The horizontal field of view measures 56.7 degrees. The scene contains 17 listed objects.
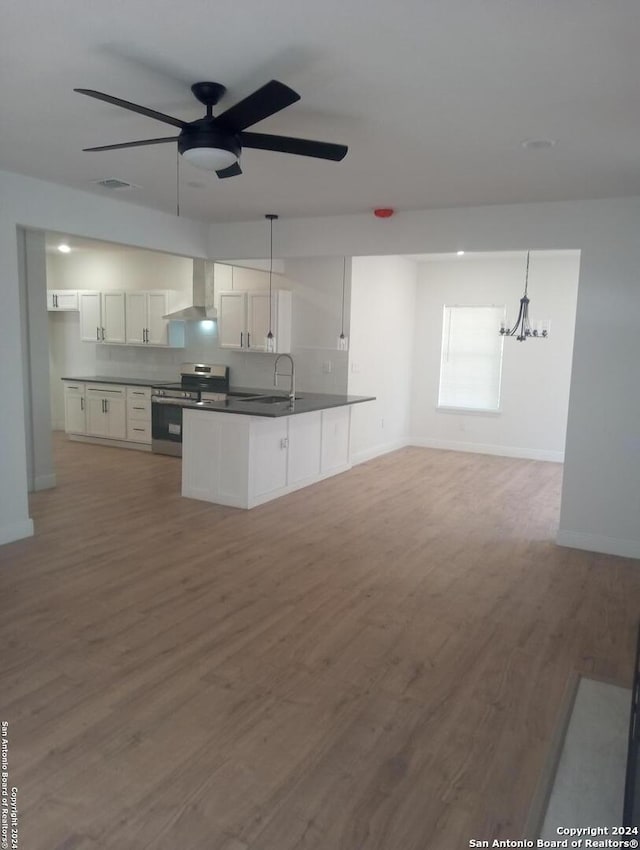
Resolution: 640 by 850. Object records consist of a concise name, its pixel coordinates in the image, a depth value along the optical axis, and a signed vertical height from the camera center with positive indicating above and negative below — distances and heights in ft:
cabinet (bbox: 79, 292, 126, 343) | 27.55 +0.82
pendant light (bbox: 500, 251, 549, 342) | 18.04 +0.59
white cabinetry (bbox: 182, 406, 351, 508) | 17.98 -3.70
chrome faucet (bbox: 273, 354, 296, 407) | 23.70 -1.44
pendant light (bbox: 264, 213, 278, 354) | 18.84 -0.06
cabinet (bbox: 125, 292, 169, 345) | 26.43 +0.79
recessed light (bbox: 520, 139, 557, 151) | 10.67 +3.67
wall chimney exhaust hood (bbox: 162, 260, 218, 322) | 25.21 +1.80
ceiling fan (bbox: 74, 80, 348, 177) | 7.74 +2.87
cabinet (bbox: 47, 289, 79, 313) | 28.84 +1.61
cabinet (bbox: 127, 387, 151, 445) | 25.93 -3.43
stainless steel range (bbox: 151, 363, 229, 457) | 24.77 -2.61
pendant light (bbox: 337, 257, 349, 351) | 22.85 +0.02
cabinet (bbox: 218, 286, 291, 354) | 23.82 +0.77
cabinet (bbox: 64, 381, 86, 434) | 27.66 -3.48
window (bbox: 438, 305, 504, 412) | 28.07 -0.62
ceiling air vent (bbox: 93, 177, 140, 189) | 14.76 +3.81
